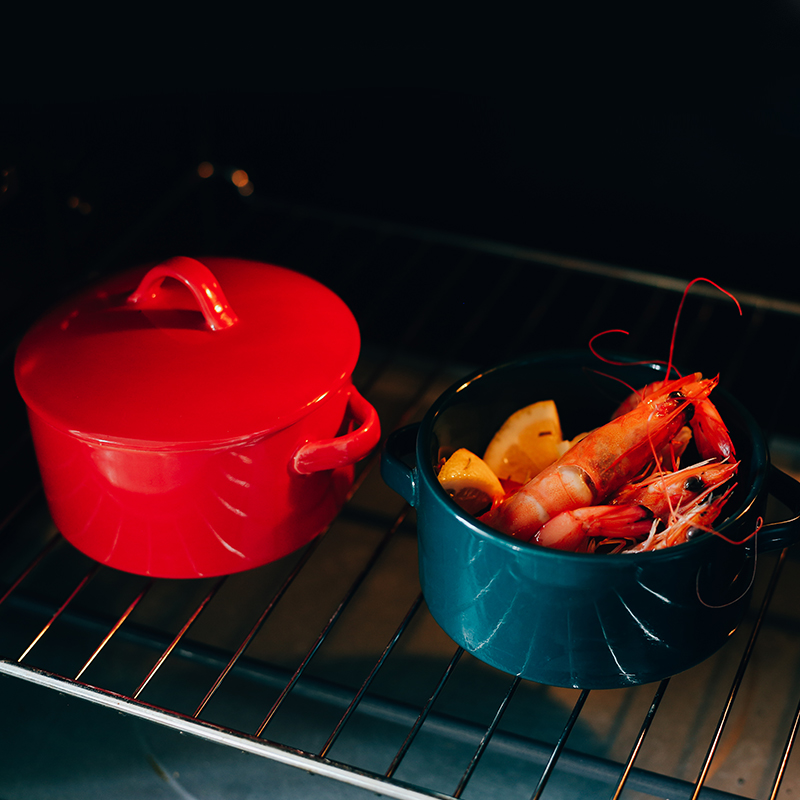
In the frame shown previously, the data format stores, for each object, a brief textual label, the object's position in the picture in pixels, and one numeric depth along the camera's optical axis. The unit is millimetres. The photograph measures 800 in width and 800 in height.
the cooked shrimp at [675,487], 798
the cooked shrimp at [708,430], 814
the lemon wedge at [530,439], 849
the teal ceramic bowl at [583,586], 754
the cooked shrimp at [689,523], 774
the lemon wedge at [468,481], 812
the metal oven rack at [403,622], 847
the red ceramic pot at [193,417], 796
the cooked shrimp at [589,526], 781
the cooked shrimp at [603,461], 800
